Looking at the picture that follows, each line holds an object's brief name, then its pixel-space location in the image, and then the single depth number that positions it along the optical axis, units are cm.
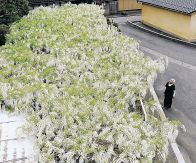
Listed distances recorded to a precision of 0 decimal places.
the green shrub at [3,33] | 2321
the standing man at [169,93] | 1811
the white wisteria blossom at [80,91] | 1069
